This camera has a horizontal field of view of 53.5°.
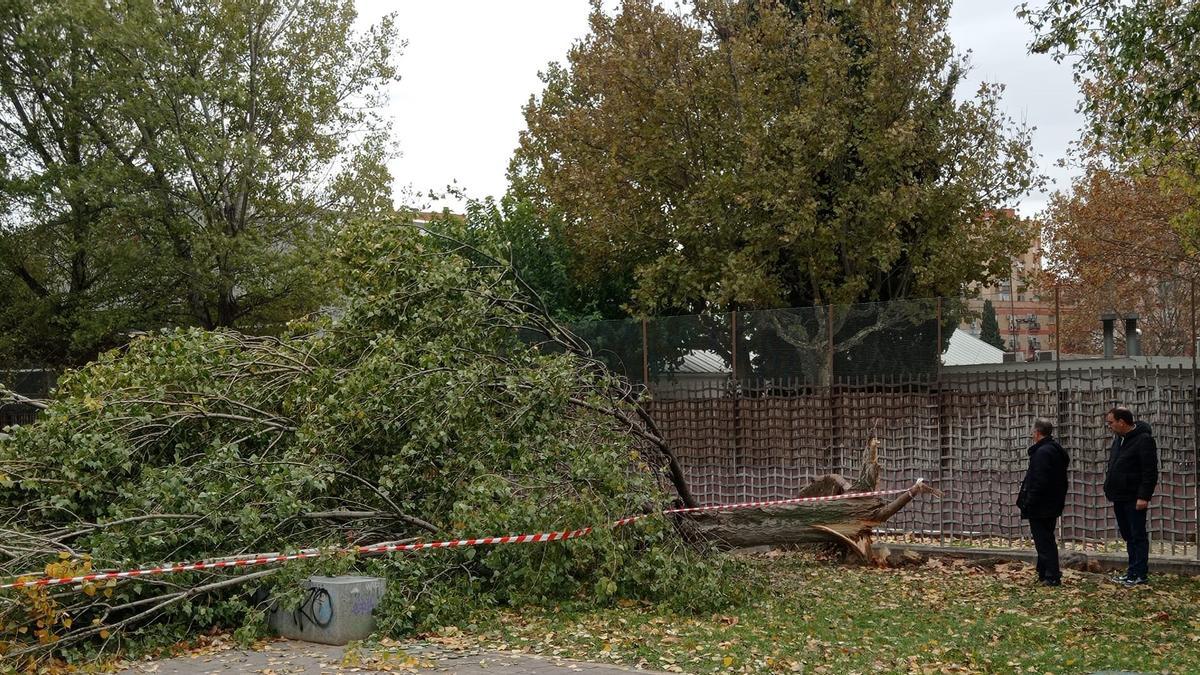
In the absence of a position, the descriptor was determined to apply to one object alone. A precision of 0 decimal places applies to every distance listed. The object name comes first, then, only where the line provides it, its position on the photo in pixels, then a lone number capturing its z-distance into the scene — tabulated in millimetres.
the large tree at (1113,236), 32219
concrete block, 8273
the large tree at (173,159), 23984
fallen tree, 8617
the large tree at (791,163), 23906
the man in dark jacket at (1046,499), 11078
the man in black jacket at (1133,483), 10648
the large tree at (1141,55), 11041
